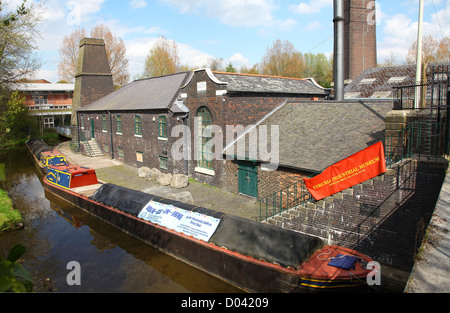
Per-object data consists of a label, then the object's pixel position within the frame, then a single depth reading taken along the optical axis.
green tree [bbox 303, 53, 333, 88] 59.25
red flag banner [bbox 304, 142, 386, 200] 9.45
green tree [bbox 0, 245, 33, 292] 2.46
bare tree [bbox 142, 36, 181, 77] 58.74
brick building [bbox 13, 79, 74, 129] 52.03
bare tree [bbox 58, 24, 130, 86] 54.84
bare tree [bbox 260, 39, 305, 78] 52.44
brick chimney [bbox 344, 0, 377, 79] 35.50
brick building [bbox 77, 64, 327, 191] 17.78
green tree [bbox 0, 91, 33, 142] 39.03
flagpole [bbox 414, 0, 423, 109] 11.16
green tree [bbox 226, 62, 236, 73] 51.06
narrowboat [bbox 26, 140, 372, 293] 8.09
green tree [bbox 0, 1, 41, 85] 18.67
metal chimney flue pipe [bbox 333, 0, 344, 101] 18.78
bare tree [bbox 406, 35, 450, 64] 41.62
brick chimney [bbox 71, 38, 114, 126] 35.44
